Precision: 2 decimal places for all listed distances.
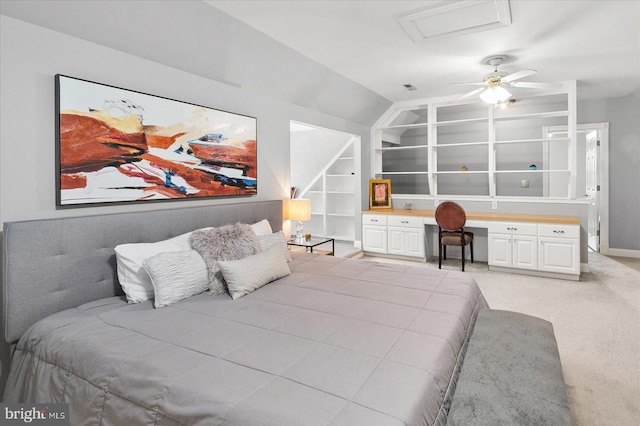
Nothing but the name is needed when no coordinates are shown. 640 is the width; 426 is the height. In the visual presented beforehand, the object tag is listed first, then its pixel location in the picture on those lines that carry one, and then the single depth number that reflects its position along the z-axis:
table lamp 3.96
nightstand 3.92
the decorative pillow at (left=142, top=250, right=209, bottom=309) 2.12
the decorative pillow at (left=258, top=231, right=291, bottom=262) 2.90
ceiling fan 3.78
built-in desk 4.37
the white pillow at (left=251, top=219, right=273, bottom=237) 3.21
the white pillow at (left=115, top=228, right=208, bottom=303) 2.20
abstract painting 2.19
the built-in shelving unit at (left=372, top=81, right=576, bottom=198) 5.61
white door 5.84
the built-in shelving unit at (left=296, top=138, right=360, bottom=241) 6.68
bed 1.22
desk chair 4.72
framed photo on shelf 6.08
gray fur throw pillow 2.35
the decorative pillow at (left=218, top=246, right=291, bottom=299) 2.26
